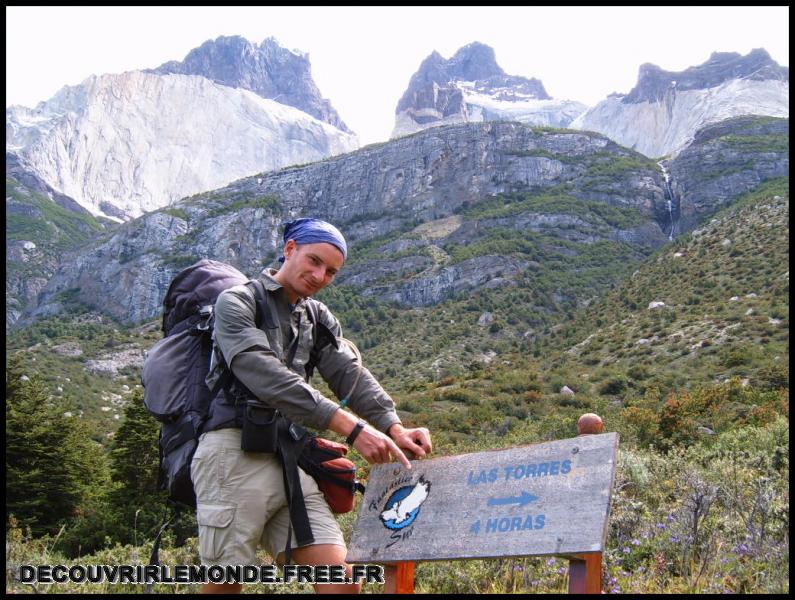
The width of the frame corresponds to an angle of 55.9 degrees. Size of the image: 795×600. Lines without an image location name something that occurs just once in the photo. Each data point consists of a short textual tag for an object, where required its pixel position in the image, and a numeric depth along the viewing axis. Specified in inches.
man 104.3
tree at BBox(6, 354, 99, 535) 512.4
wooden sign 89.7
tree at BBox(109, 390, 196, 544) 505.0
